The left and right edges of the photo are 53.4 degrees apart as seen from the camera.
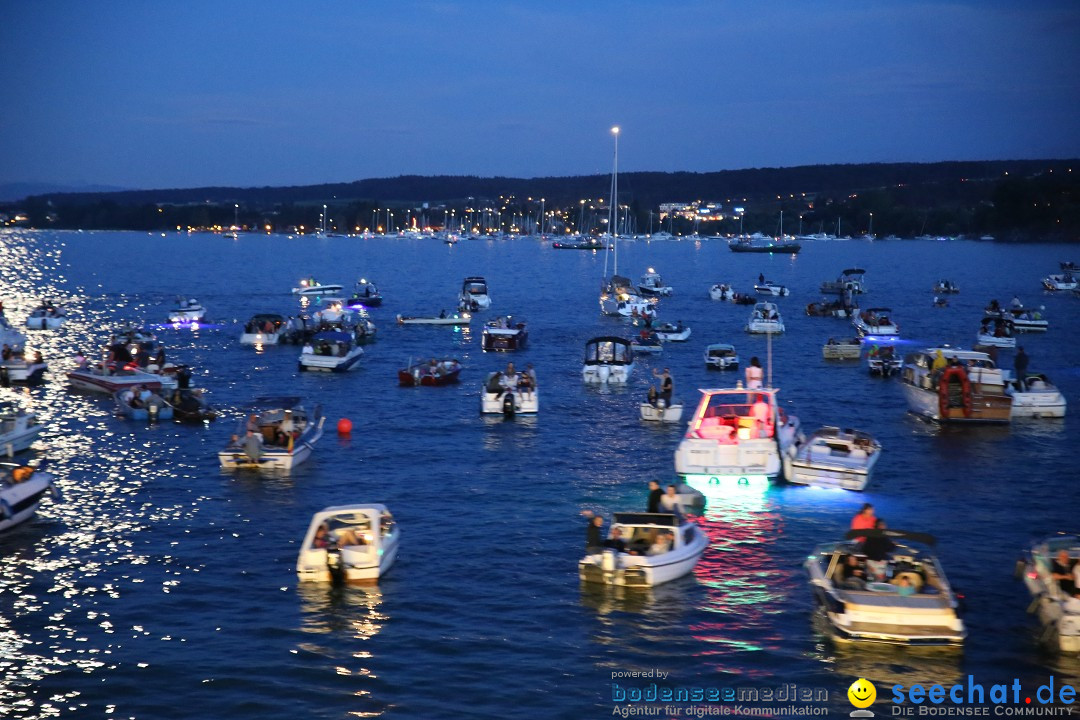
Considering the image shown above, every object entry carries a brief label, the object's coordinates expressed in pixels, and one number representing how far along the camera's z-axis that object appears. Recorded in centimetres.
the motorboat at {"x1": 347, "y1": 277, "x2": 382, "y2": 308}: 9406
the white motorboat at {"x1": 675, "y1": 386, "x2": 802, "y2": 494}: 2770
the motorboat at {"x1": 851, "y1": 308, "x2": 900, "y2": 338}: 6856
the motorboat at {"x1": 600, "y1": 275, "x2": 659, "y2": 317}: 8500
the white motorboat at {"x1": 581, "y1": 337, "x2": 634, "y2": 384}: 4788
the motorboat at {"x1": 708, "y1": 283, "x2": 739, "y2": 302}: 10331
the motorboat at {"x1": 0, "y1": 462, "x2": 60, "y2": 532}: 2441
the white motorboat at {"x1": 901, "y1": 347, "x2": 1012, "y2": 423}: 3728
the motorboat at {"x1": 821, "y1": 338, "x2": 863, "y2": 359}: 5738
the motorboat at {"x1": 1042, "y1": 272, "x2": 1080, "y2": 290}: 11121
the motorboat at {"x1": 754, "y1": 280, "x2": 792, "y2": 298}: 10876
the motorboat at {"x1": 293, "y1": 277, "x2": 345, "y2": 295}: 10436
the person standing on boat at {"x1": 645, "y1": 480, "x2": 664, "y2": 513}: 2245
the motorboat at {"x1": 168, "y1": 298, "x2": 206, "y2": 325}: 7675
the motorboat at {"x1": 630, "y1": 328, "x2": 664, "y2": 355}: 5977
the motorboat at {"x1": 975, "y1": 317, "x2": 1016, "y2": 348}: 6069
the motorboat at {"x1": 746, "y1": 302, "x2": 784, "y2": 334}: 7081
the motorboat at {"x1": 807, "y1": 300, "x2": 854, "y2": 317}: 8575
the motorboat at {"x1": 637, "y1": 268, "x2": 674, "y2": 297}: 10769
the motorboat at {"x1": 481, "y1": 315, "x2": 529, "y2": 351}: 6188
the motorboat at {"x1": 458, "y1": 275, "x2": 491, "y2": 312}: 8888
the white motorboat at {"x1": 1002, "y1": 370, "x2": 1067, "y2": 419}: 3897
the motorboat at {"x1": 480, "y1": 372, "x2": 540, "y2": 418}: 3953
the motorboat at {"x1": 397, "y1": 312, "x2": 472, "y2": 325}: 7825
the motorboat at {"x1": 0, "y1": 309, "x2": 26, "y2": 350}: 5400
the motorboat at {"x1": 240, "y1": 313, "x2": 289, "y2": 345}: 6303
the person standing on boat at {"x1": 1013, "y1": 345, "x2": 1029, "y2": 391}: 4431
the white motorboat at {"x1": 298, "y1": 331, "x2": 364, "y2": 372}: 5244
